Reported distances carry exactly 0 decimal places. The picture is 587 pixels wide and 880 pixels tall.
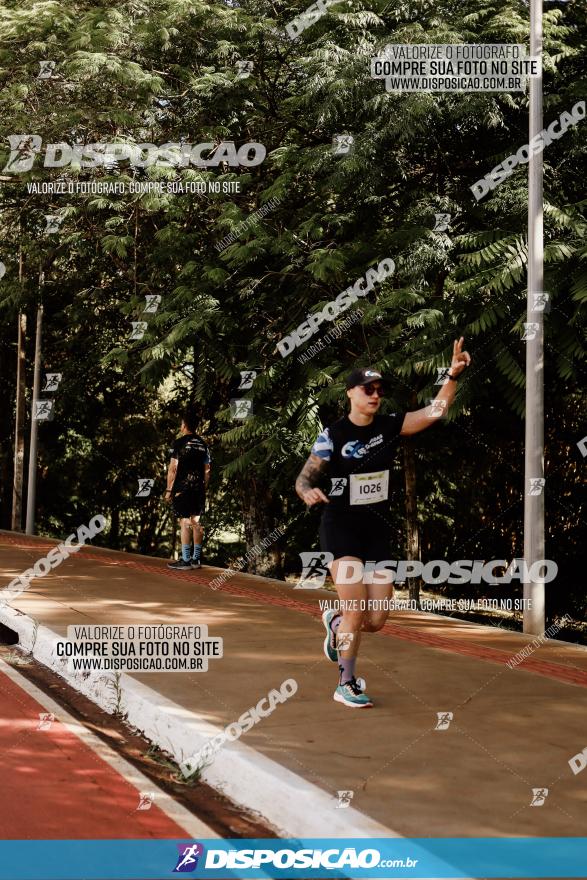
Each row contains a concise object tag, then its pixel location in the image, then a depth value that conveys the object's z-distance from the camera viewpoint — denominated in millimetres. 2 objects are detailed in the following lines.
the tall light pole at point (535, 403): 8922
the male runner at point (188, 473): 12734
